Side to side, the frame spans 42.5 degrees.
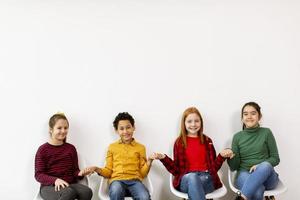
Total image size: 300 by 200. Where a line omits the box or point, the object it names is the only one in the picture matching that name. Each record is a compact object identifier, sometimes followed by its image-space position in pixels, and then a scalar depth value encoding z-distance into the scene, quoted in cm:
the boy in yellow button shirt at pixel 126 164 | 312
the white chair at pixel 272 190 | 301
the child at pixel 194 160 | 303
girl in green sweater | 320
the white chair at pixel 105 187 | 314
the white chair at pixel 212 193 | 303
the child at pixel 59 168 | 301
